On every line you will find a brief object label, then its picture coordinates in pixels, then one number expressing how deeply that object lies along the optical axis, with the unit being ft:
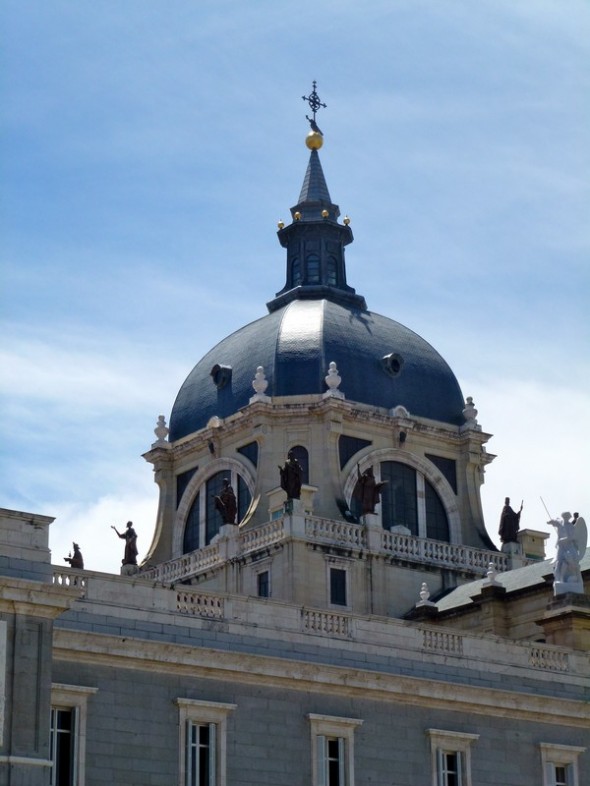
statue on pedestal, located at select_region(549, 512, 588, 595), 191.42
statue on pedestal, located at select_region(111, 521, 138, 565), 273.95
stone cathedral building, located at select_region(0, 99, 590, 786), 140.67
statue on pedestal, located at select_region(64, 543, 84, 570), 250.98
